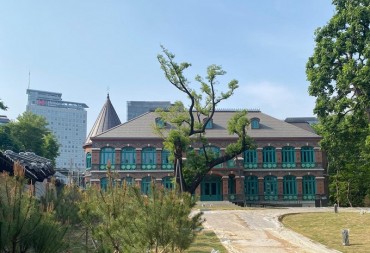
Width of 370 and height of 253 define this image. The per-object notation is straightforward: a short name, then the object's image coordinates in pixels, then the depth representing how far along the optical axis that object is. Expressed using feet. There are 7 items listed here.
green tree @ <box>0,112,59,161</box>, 151.94
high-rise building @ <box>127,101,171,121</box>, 538.06
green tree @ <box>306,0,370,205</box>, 82.86
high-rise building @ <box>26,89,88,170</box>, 563.48
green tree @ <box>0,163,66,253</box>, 17.16
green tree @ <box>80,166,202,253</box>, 28.52
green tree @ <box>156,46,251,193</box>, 101.30
